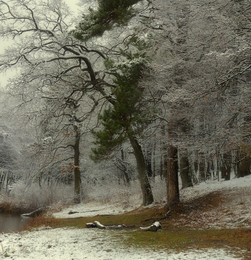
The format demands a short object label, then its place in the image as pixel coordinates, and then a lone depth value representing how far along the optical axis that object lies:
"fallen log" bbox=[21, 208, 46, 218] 20.72
